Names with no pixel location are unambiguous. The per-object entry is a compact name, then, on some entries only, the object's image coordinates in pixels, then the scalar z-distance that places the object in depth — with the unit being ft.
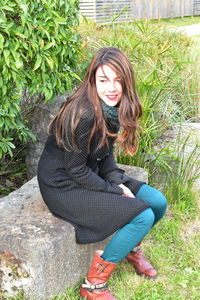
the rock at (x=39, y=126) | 13.37
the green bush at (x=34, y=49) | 8.95
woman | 8.36
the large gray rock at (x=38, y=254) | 8.07
